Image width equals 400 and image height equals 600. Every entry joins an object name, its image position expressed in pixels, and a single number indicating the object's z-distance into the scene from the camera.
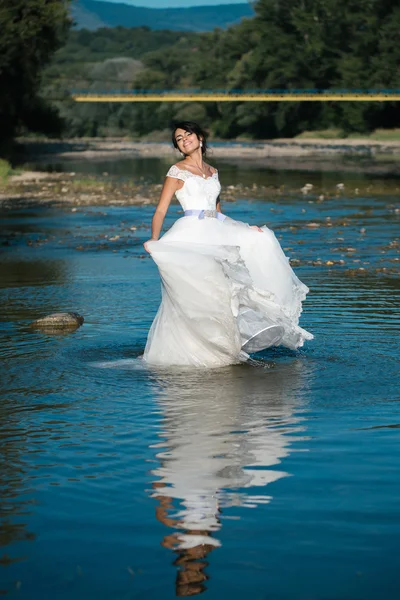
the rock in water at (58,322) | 19.78
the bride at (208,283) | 16.00
